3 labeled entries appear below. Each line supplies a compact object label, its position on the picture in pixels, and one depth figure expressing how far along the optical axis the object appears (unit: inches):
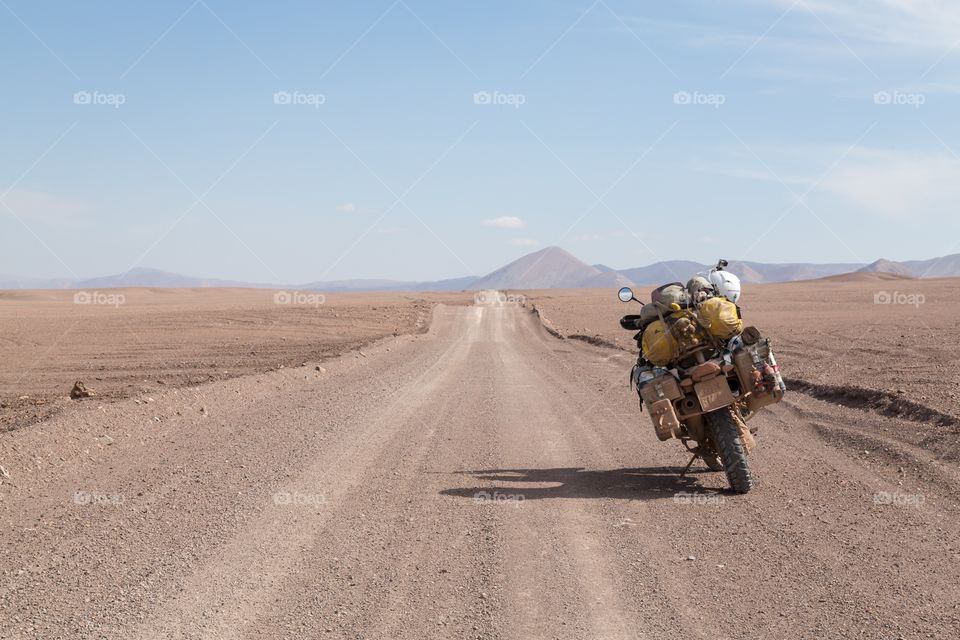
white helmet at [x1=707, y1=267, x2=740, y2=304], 372.2
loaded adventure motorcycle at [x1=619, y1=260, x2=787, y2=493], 337.1
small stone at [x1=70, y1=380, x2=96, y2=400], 627.5
